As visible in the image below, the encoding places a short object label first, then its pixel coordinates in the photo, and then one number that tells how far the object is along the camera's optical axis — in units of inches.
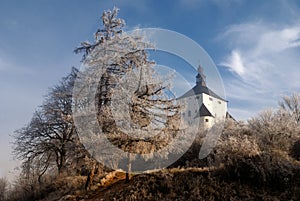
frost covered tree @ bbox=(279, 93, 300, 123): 1046.3
